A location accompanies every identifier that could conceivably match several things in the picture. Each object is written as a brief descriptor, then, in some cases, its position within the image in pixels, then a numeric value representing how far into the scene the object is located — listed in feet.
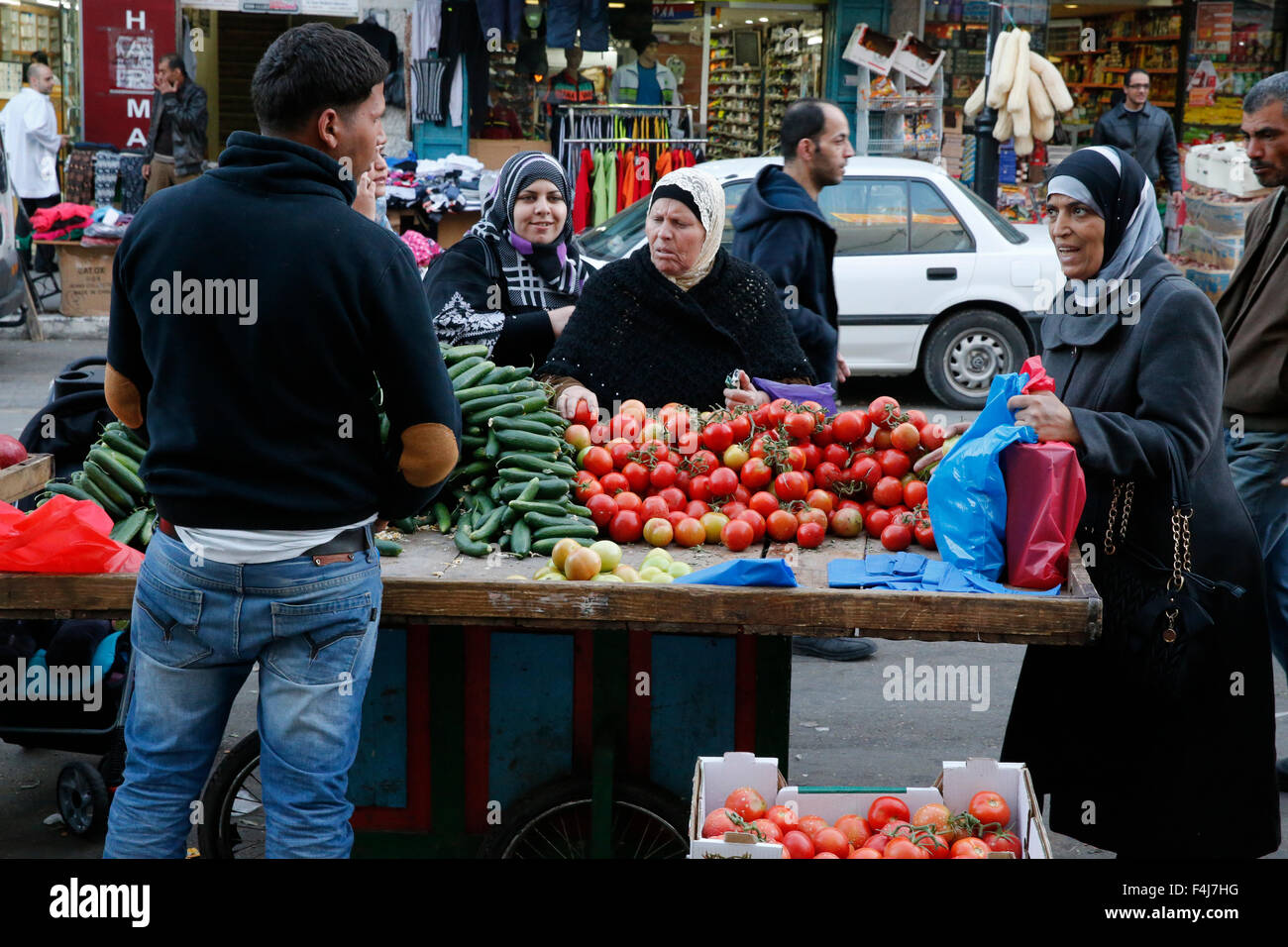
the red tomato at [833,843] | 9.22
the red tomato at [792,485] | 12.64
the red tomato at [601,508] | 12.53
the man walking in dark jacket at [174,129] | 43.47
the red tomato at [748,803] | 9.56
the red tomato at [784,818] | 9.43
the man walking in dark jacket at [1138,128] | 43.60
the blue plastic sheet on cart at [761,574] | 10.47
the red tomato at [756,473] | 12.84
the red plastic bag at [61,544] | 10.62
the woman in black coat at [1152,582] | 10.84
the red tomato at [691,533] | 12.34
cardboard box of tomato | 9.82
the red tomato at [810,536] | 12.29
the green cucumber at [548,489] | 12.21
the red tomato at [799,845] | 9.13
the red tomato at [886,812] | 9.72
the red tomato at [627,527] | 12.38
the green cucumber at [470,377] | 13.07
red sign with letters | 45.16
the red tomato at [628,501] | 12.55
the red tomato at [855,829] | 9.55
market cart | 11.93
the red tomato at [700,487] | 12.91
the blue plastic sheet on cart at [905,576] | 10.71
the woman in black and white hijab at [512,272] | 16.90
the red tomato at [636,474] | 12.91
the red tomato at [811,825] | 9.45
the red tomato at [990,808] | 9.61
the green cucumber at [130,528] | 11.91
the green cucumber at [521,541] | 11.69
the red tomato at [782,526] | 12.34
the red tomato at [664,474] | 12.89
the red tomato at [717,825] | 9.26
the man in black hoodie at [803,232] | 18.85
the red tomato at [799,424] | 13.12
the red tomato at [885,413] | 13.07
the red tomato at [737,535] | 12.21
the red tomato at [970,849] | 9.02
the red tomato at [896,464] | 12.80
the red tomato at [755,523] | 12.35
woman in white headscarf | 15.17
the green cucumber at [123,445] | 12.63
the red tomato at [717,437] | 13.25
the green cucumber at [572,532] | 11.85
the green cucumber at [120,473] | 12.34
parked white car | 32.32
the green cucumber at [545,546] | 11.71
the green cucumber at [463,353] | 13.64
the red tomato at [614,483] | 12.83
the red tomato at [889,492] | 12.68
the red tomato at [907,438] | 12.87
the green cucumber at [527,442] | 12.64
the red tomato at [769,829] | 9.14
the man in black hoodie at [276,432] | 8.38
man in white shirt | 45.06
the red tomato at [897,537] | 12.19
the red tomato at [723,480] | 12.86
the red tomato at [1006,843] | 9.30
